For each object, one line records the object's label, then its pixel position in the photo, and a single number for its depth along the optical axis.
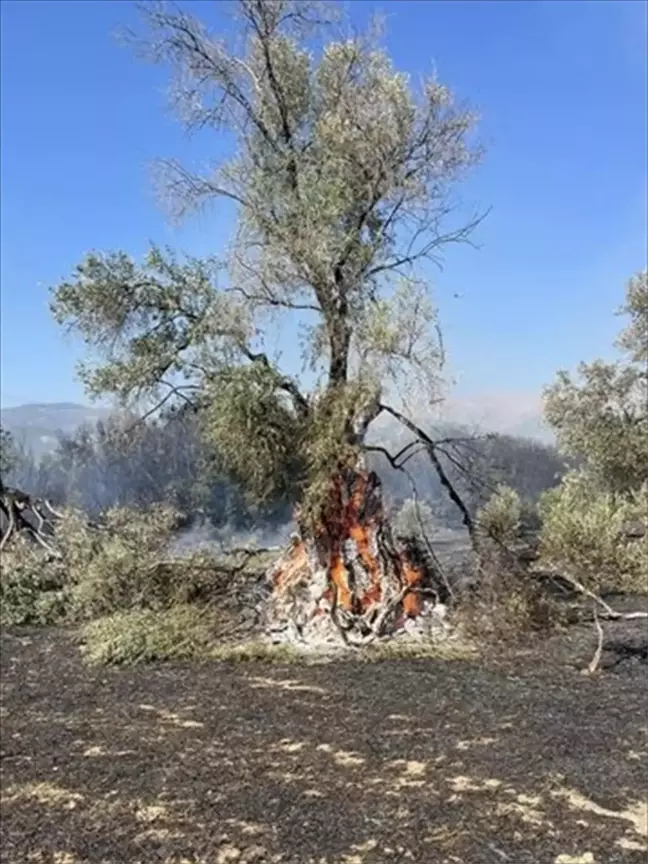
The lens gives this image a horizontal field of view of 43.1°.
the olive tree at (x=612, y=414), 12.33
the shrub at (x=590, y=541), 6.58
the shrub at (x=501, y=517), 8.13
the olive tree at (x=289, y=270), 7.43
